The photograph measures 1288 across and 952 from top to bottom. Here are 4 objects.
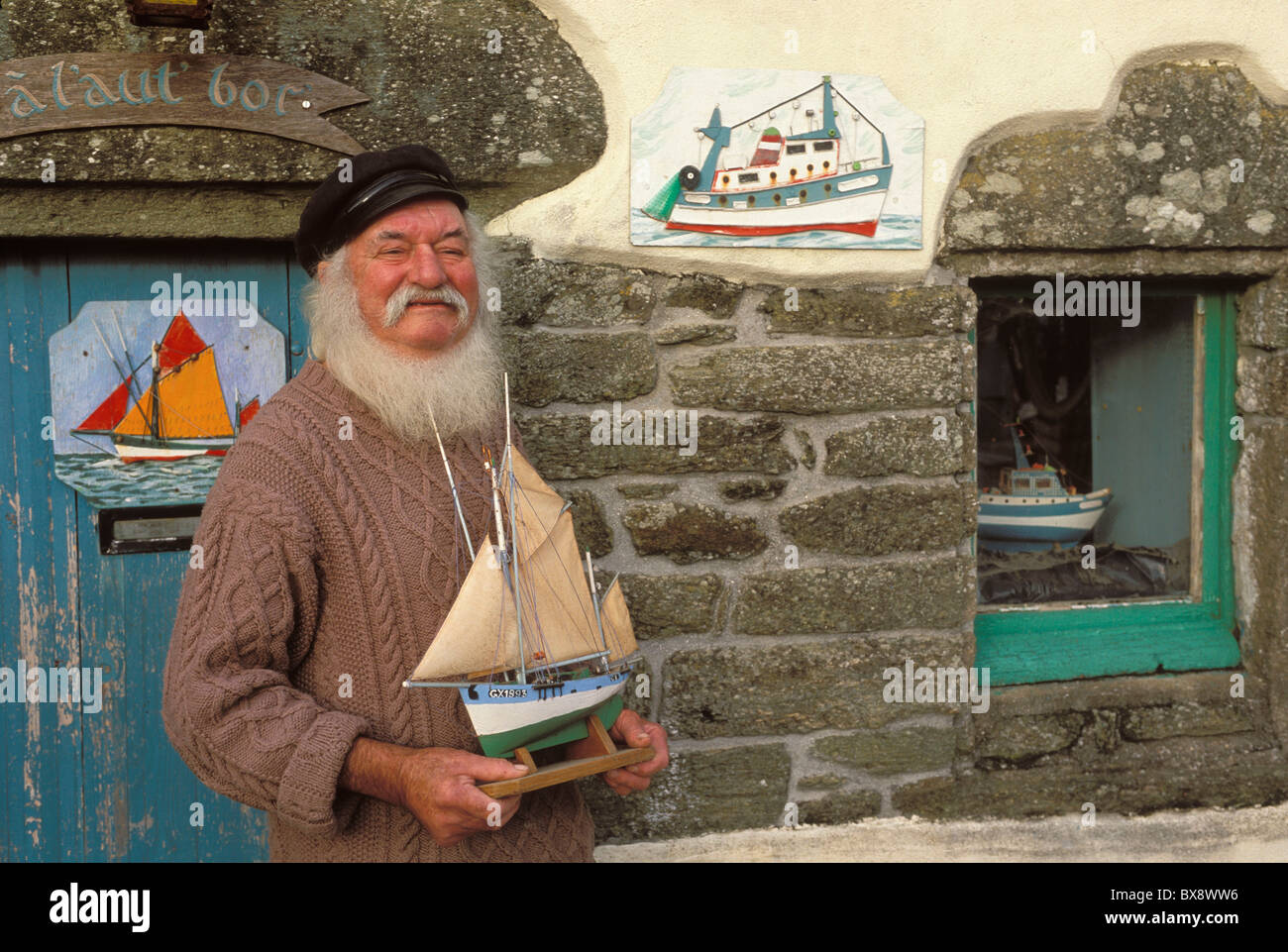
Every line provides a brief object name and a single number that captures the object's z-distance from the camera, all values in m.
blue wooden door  2.68
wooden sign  2.43
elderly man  1.70
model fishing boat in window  3.28
